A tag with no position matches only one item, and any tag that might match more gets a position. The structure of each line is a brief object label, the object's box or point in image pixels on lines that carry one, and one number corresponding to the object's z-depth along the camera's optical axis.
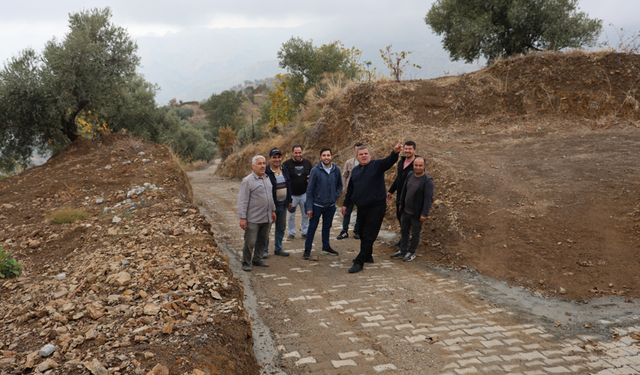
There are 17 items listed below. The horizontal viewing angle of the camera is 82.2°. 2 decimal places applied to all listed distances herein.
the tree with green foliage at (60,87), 11.03
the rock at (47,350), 3.08
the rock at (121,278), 4.48
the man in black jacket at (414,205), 6.38
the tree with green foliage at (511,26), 15.25
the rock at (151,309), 3.80
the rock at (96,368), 2.80
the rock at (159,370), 2.83
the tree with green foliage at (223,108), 64.12
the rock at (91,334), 3.33
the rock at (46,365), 2.84
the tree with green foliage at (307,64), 23.48
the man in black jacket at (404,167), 6.75
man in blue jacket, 6.95
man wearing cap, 6.68
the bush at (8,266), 5.28
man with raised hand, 6.10
